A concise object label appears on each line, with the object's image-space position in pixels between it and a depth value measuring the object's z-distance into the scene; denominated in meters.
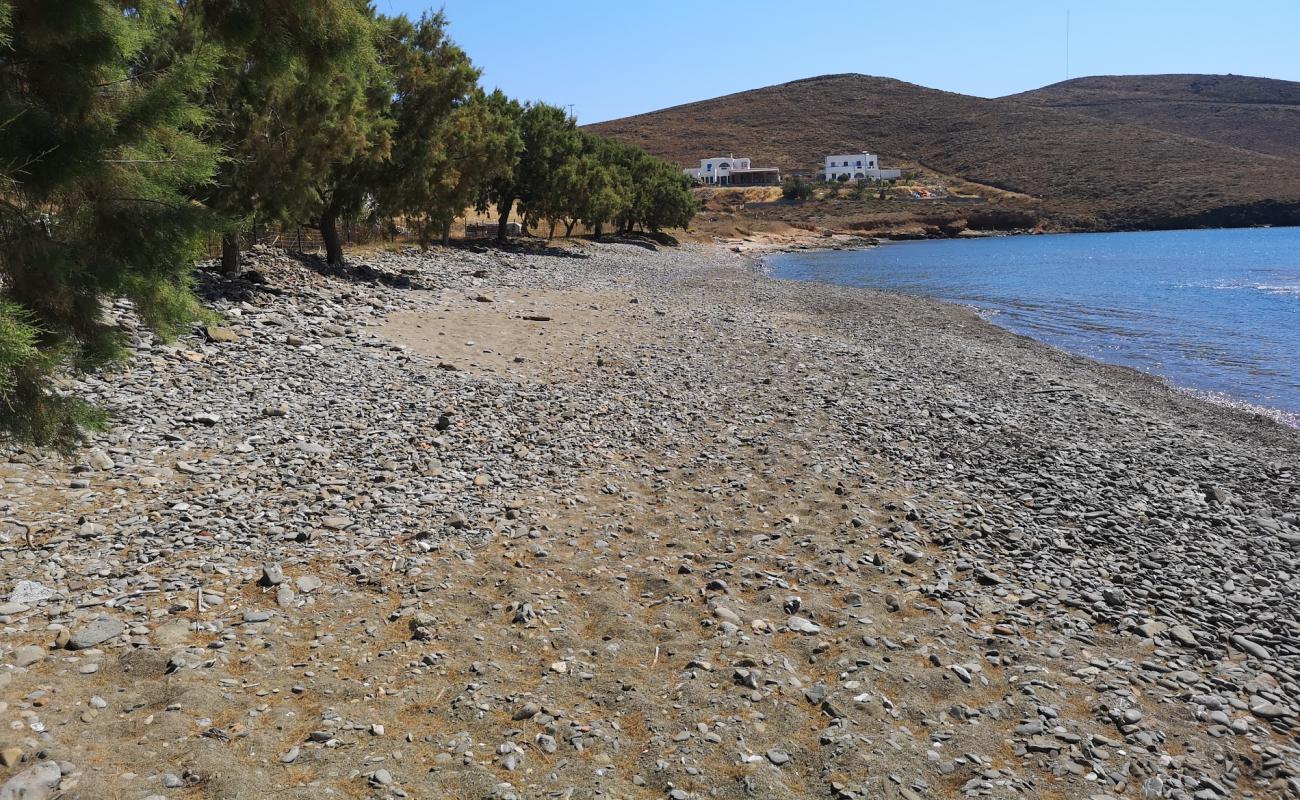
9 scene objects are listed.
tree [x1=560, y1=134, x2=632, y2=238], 48.06
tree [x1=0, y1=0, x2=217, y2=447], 4.46
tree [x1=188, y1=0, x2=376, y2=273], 5.29
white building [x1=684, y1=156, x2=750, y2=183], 152.88
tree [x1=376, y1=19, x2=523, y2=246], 25.27
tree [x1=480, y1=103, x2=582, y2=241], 45.28
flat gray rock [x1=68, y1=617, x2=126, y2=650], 5.73
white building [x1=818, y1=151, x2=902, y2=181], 153.75
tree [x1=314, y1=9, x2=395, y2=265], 22.64
